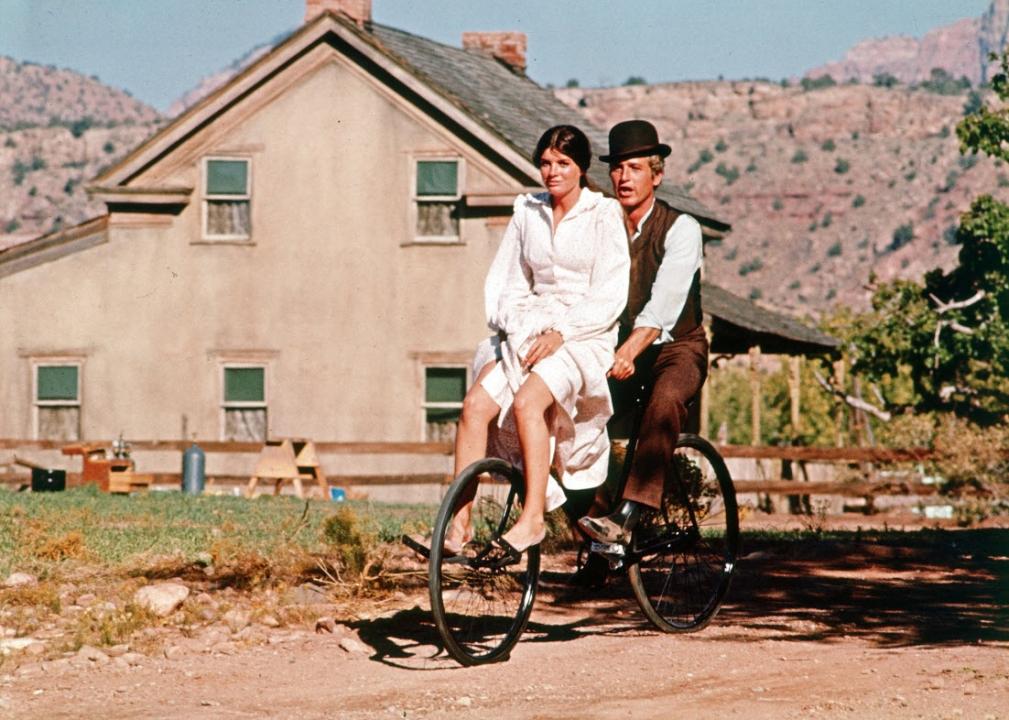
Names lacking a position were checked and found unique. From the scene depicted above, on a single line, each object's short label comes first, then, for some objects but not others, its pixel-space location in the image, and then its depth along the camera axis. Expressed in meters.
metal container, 25.44
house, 26.83
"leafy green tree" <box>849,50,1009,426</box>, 29.11
